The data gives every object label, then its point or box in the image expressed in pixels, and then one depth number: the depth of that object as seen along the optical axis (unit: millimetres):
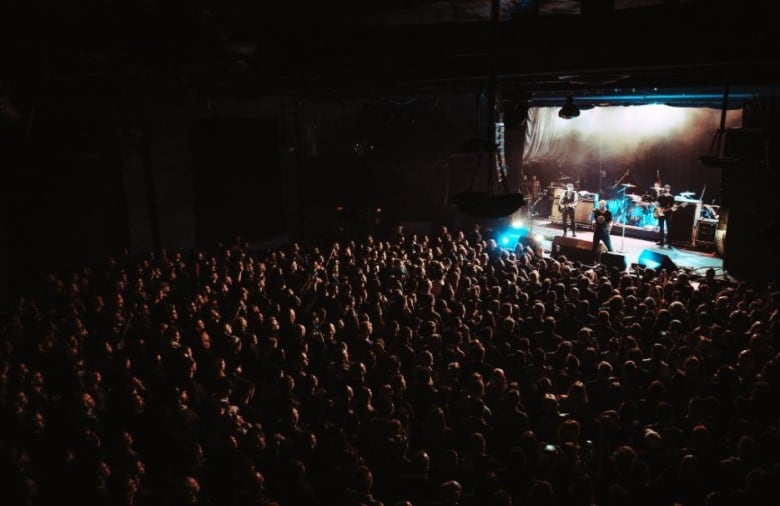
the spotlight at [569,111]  8797
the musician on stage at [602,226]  12461
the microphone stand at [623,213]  14991
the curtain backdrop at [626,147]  16078
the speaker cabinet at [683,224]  14445
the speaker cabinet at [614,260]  10414
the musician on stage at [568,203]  16031
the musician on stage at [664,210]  14258
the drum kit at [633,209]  15898
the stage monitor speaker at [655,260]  10422
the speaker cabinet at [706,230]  14016
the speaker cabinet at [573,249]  12023
